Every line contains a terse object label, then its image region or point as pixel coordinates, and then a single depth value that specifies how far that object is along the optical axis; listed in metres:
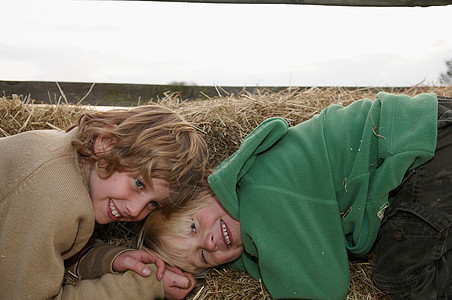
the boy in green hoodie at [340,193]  1.76
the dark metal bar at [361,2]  3.07
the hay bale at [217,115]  2.51
